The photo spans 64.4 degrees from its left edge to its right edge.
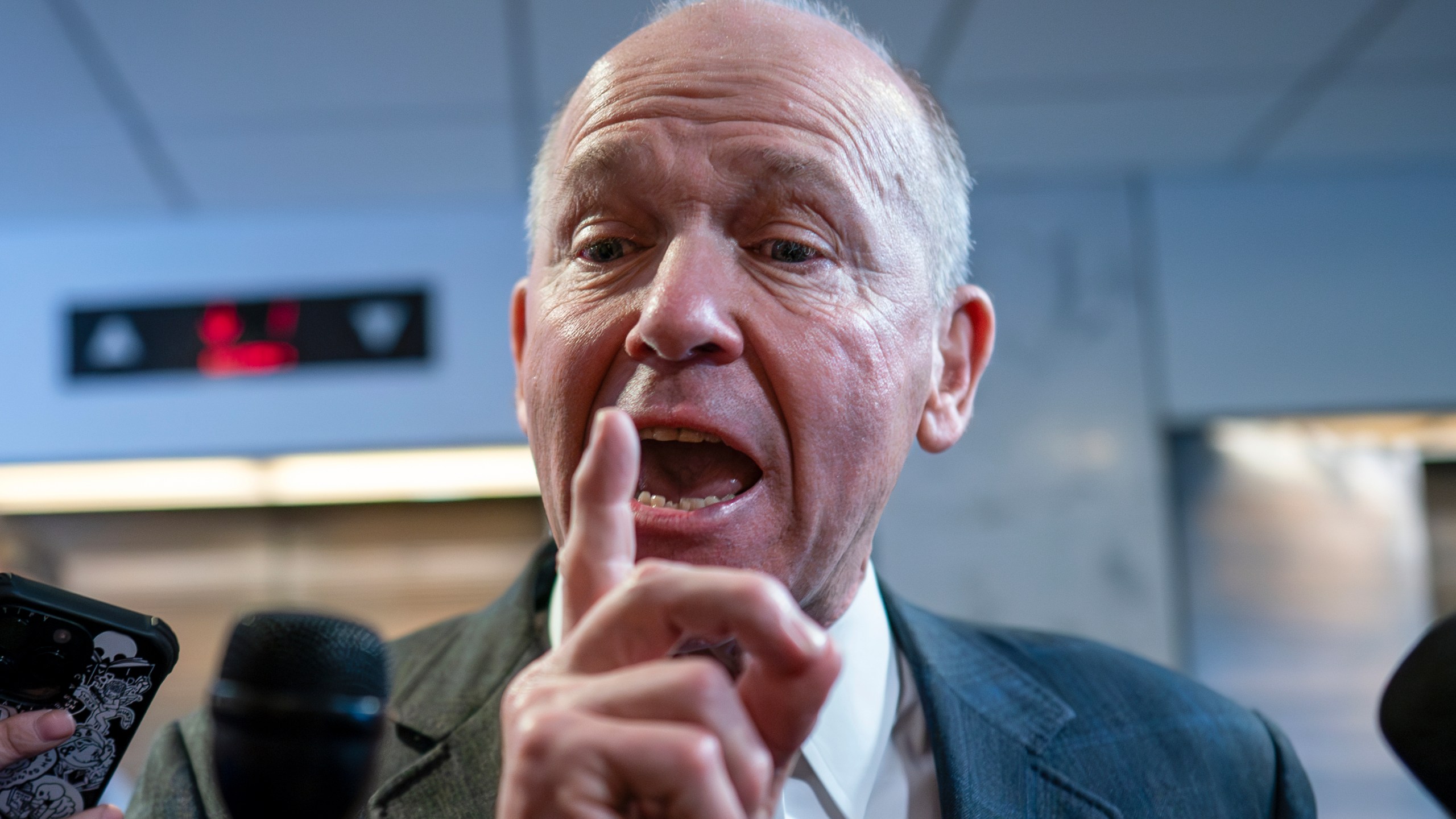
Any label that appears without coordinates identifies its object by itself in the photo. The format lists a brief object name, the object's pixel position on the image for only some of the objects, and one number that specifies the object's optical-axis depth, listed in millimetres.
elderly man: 894
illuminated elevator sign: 3473
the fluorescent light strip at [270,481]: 3570
